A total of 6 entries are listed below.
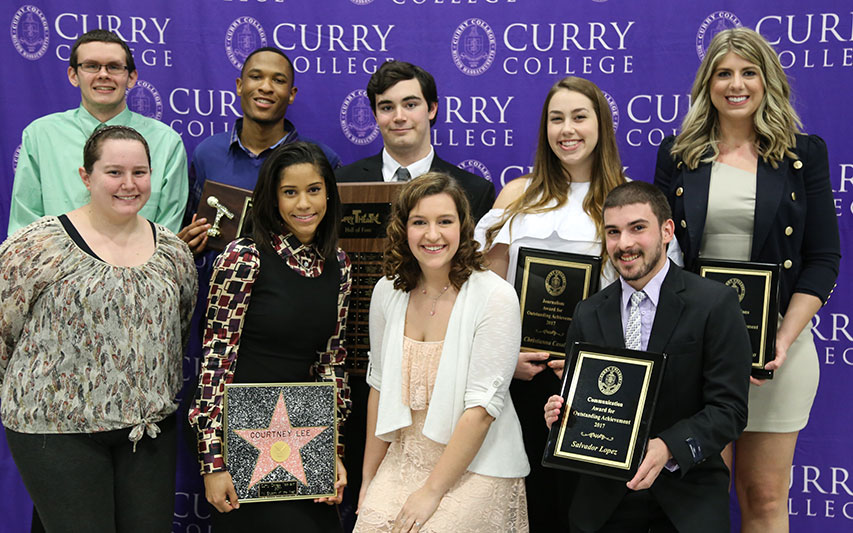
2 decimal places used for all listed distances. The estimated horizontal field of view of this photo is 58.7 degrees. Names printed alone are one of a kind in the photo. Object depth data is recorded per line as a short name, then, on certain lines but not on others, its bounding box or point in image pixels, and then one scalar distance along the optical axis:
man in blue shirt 3.64
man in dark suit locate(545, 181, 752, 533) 2.34
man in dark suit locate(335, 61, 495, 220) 3.38
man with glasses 3.54
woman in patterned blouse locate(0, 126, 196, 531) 2.59
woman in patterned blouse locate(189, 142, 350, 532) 2.70
